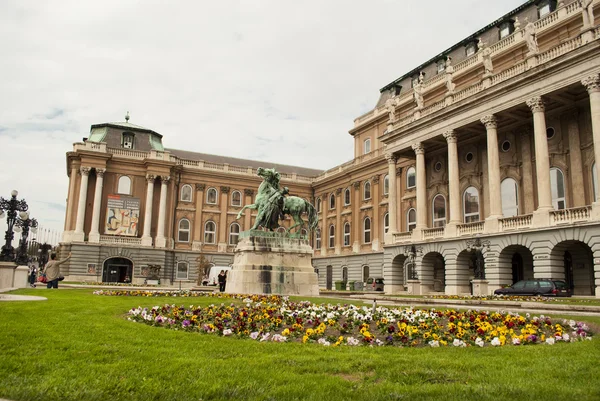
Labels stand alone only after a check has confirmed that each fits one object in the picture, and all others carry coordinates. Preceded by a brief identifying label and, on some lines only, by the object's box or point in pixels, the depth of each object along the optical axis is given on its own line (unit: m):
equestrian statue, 23.73
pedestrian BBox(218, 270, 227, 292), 27.47
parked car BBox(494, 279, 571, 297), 24.98
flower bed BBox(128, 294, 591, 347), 7.96
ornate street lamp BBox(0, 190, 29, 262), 24.45
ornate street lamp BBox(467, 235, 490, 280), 32.12
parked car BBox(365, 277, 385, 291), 44.53
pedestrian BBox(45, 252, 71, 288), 22.30
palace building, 29.66
